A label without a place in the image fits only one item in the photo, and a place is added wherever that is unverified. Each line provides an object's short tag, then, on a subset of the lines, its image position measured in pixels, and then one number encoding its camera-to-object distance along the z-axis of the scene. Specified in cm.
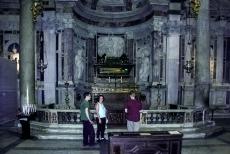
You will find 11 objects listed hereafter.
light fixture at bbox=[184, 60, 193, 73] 1771
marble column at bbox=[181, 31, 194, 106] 2239
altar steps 1348
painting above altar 2414
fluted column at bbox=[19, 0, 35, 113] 1573
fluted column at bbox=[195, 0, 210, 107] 1611
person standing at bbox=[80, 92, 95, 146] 1146
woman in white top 1174
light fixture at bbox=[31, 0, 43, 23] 1541
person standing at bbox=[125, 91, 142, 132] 1162
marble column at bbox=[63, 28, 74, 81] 2091
